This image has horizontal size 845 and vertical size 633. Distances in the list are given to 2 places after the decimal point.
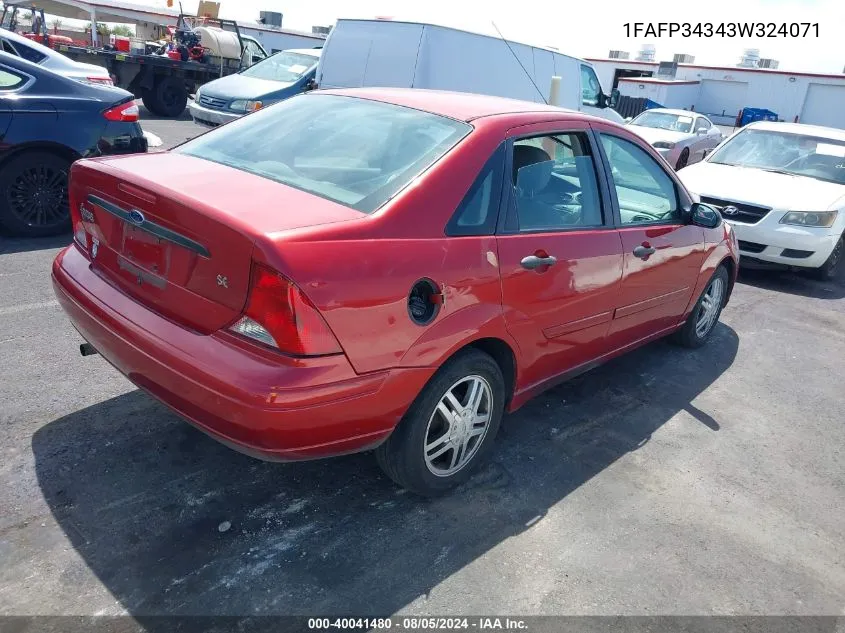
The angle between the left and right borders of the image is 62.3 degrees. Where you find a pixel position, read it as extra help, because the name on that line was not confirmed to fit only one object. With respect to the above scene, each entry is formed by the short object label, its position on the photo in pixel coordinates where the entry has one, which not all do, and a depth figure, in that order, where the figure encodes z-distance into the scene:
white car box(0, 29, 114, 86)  6.84
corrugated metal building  35.47
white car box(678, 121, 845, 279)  7.33
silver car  13.83
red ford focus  2.42
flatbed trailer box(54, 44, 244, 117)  15.17
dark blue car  5.78
